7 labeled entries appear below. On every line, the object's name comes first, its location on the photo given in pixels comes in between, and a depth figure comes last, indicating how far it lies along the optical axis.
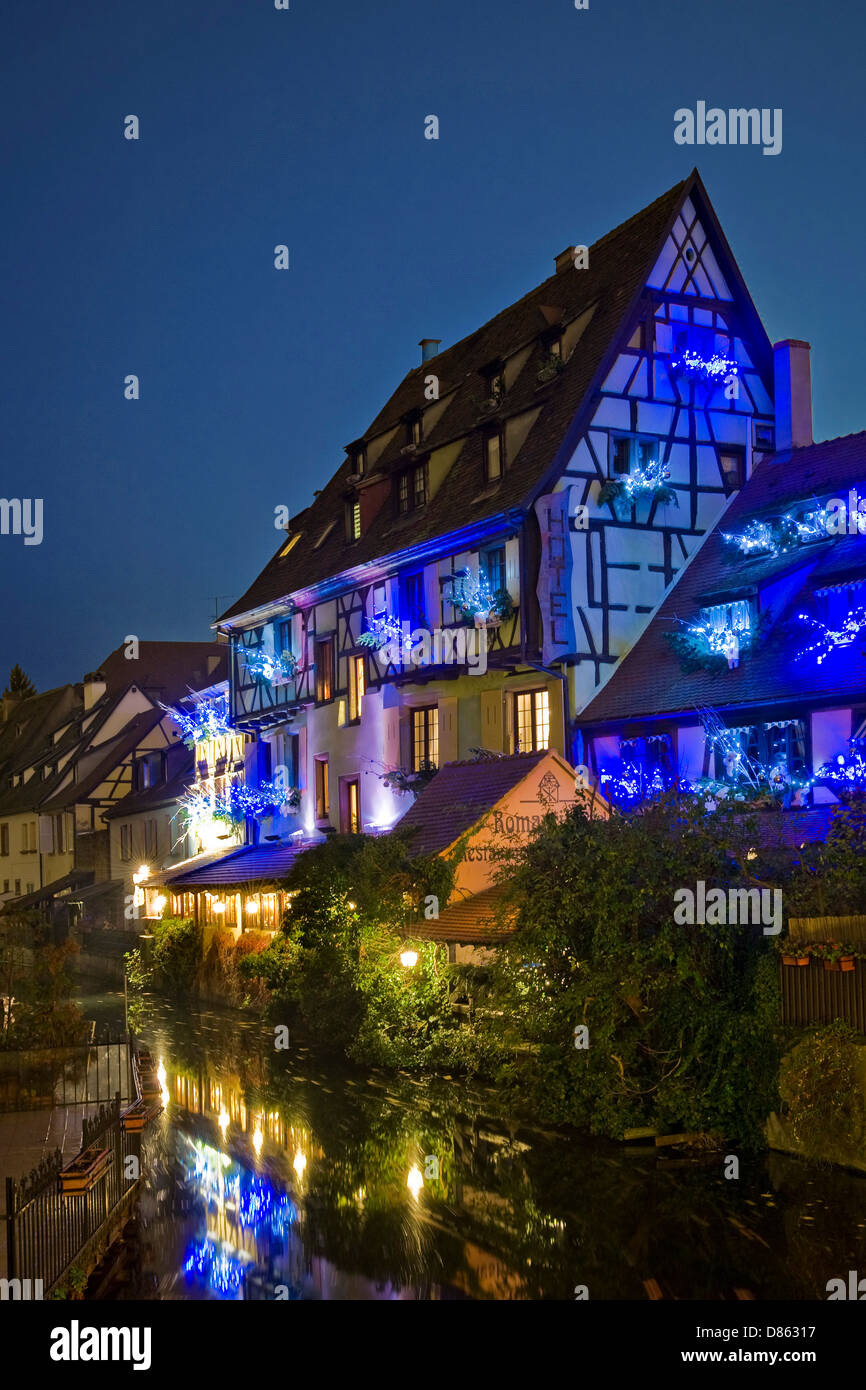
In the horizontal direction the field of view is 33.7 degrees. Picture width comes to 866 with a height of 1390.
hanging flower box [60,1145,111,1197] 11.22
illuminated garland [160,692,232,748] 44.59
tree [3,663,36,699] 105.02
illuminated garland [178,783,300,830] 38.25
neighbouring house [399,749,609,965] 21.83
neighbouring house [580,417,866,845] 22.23
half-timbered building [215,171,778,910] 27.48
